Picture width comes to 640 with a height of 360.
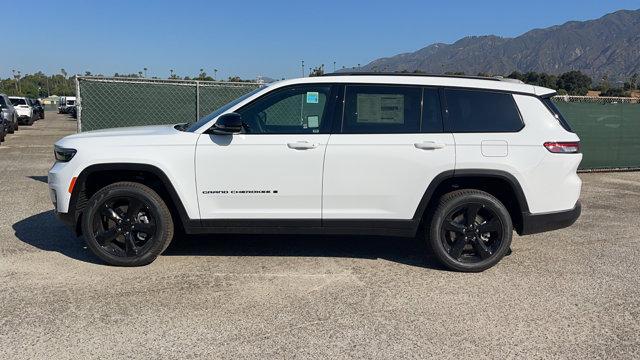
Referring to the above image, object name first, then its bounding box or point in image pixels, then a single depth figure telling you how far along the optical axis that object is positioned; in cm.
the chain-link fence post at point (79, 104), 826
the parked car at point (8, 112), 2046
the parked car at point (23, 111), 2992
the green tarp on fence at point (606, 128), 1155
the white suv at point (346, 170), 481
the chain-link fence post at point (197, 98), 918
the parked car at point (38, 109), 3609
